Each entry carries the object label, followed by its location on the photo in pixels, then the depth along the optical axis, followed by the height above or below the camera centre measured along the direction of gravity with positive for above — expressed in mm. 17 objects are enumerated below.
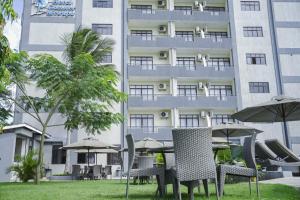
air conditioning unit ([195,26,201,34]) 27812 +11933
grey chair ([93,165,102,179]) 16797 +38
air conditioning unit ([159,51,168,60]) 27109 +9583
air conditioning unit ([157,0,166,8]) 28234 +14482
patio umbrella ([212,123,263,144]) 11691 +1503
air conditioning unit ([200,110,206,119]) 25547 +4355
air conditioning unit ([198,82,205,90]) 26281 +6788
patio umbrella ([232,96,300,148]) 8781 +1690
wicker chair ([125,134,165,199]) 6266 -15
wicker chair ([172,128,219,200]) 5078 +232
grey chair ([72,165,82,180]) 17467 -55
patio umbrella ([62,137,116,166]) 16031 +1287
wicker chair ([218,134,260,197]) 5977 +18
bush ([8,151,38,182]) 15391 +165
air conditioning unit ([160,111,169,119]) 25509 +4324
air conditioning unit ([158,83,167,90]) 26123 +6751
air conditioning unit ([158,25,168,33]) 27719 +12059
